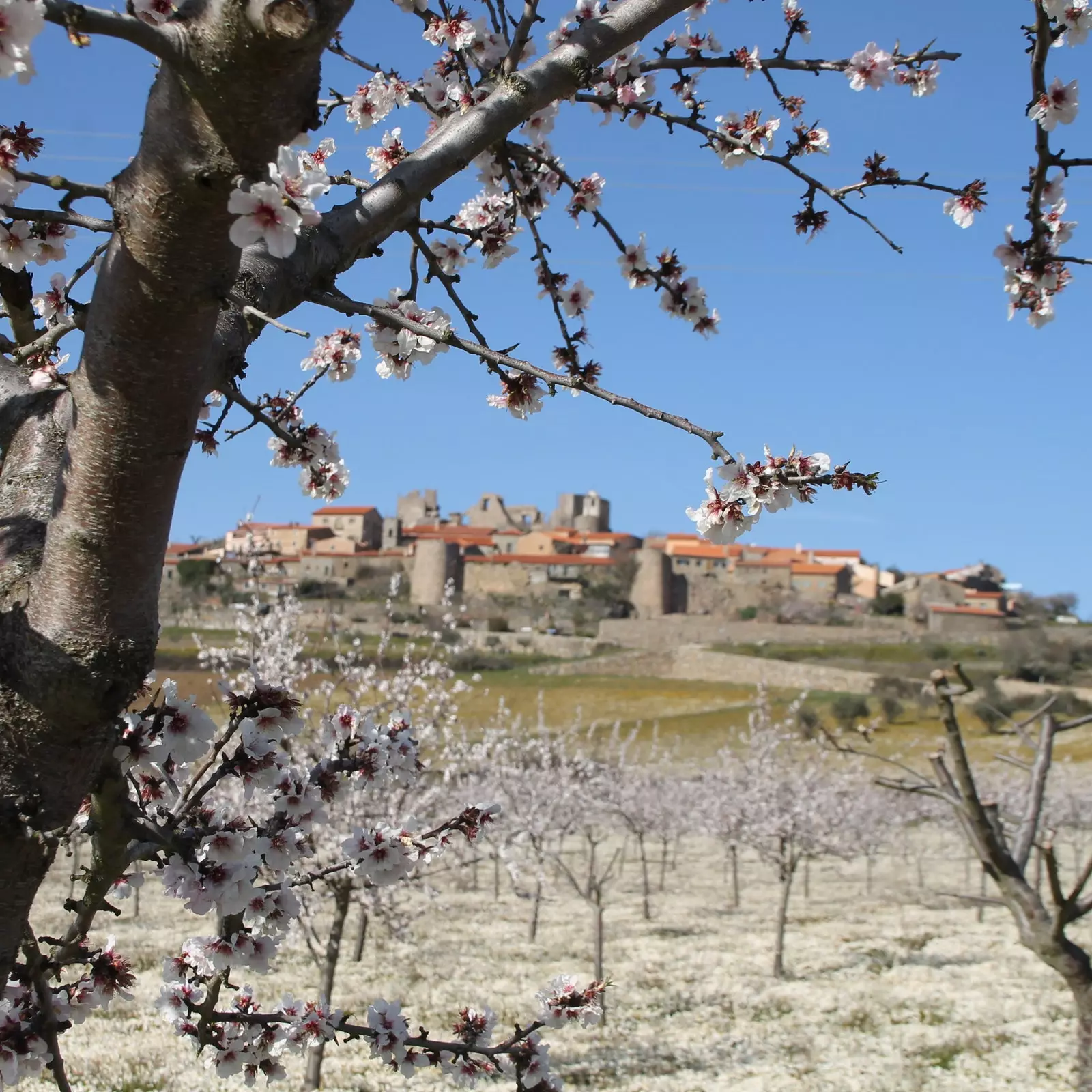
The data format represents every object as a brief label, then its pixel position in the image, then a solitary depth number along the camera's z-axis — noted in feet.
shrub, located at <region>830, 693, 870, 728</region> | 133.90
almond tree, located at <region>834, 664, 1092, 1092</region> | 16.08
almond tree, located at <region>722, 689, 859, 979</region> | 48.29
